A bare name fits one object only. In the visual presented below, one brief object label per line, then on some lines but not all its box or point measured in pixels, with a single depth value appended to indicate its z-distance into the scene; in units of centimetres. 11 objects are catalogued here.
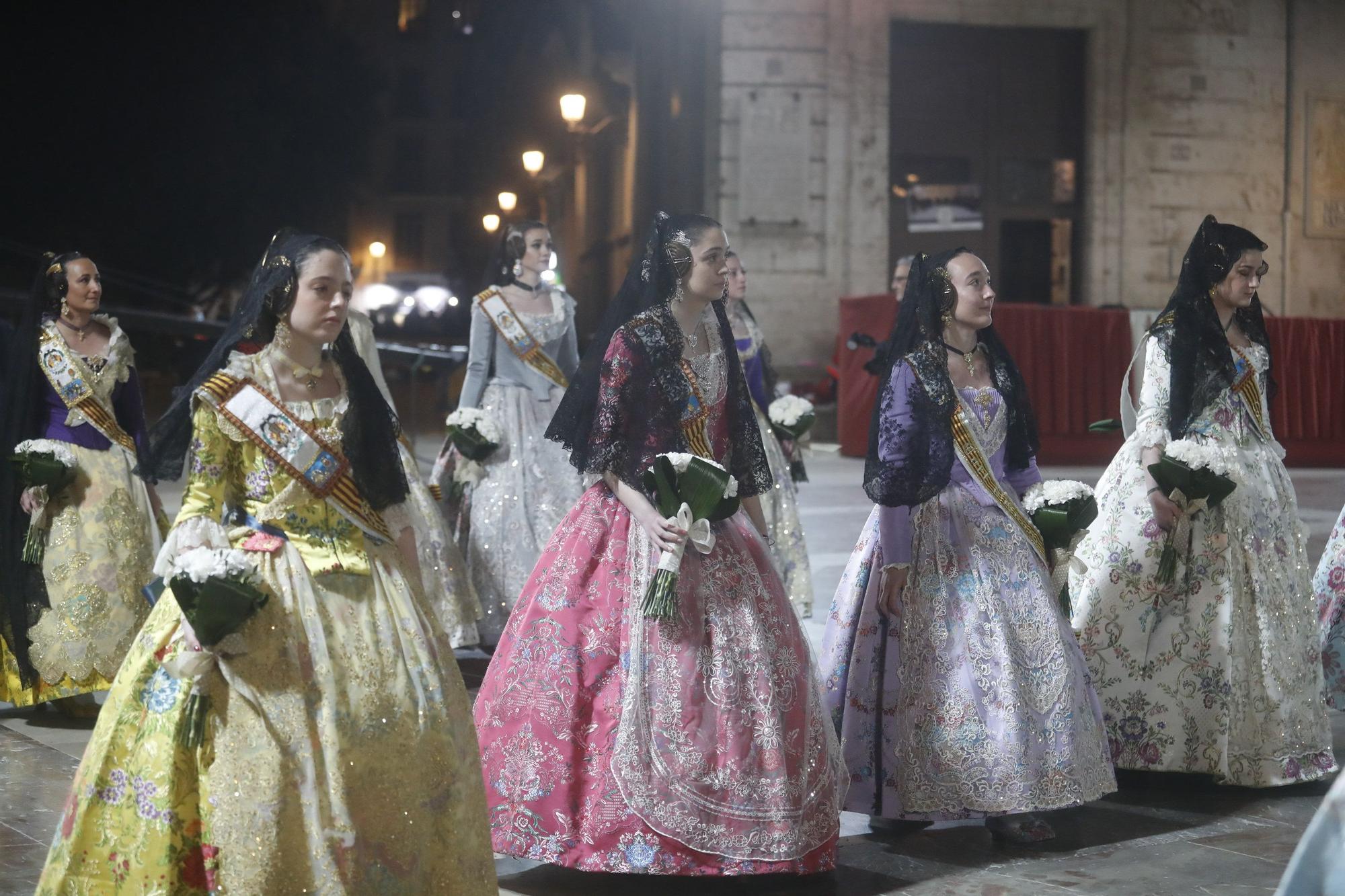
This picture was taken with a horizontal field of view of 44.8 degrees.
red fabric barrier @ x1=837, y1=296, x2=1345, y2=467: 1786
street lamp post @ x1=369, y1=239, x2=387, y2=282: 7706
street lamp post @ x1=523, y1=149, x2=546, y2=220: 2139
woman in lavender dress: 470
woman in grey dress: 779
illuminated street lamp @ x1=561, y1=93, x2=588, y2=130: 1852
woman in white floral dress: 549
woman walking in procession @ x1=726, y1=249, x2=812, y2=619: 840
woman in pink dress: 422
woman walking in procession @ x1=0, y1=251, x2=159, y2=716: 657
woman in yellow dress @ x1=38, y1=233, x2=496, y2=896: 332
